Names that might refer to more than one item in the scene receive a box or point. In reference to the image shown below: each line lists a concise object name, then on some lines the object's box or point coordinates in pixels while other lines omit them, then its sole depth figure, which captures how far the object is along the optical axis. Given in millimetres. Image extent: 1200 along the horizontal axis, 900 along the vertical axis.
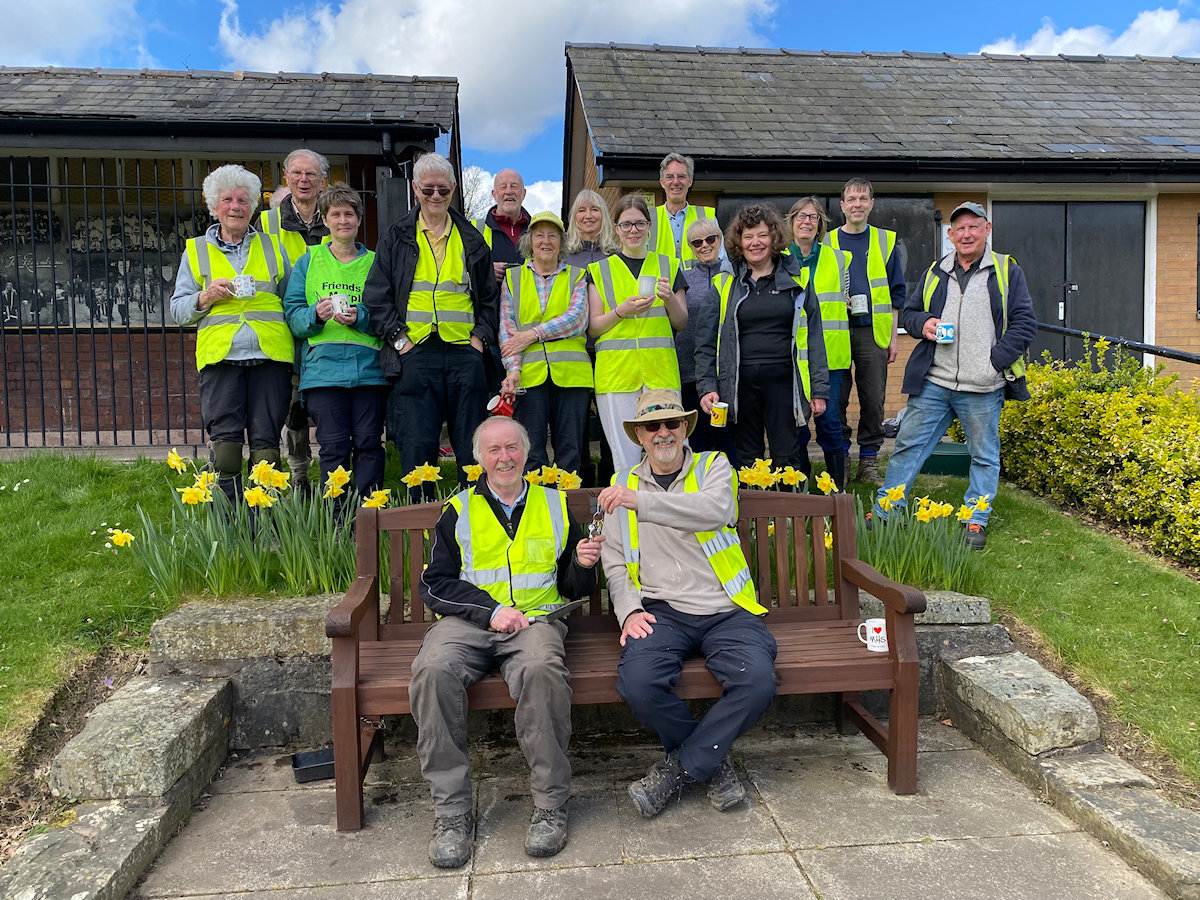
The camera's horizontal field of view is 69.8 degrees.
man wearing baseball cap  4859
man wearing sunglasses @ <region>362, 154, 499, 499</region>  4391
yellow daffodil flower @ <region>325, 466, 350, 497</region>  3967
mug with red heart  3271
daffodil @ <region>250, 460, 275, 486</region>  3801
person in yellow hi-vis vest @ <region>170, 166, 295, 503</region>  4375
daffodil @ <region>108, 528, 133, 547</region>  3766
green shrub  4887
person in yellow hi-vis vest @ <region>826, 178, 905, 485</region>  5793
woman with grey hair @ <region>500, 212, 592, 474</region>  4531
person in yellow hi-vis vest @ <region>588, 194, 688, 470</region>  4590
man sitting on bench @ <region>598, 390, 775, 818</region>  2992
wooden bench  2984
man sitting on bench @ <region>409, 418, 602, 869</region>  2887
